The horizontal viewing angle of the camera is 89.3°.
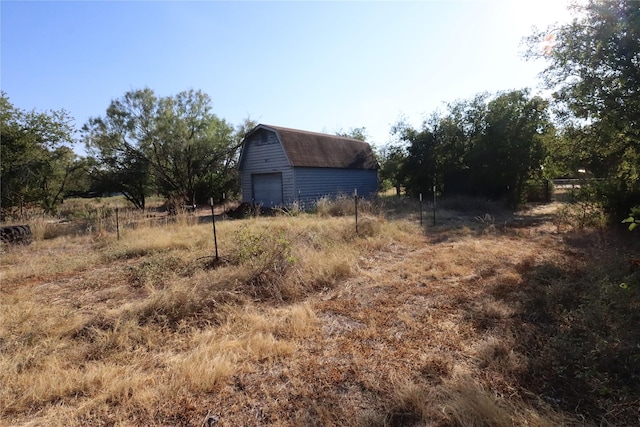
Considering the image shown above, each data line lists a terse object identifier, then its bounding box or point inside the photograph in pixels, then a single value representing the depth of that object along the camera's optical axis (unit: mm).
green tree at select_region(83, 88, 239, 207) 16938
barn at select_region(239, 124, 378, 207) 16062
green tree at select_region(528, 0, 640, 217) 6664
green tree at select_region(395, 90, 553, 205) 14531
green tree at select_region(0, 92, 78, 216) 13661
